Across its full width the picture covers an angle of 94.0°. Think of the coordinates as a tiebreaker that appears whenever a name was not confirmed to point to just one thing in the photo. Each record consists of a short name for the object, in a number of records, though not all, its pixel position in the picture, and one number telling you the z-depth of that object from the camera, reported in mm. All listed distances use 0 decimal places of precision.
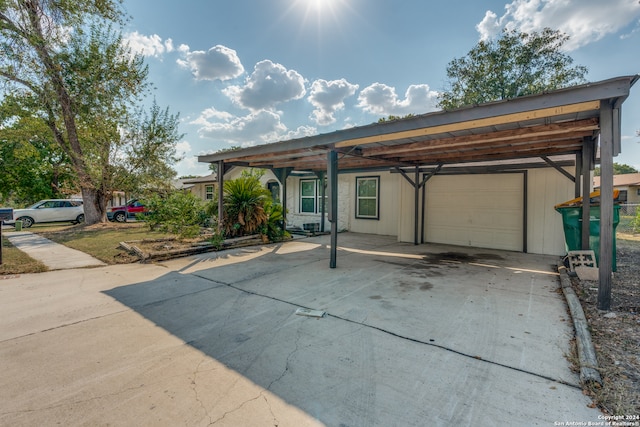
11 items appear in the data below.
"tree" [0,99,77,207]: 20062
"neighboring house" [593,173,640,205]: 24745
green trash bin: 5188
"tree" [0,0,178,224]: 11008
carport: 3453
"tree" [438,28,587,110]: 17812
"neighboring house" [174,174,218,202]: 18828
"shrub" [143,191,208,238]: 8273
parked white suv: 14539
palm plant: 8766
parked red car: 17078
